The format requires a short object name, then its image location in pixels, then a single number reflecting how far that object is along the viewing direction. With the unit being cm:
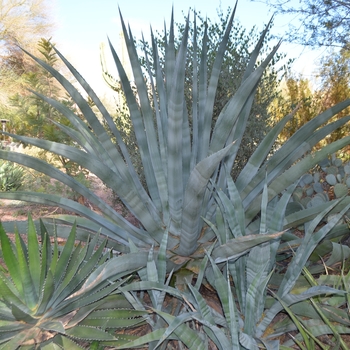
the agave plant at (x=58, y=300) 129
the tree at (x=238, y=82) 426
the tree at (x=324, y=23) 696
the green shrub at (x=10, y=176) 669
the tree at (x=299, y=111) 594
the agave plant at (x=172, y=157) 162
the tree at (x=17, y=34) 1358
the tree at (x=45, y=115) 579
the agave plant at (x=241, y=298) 132
